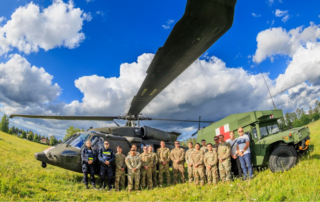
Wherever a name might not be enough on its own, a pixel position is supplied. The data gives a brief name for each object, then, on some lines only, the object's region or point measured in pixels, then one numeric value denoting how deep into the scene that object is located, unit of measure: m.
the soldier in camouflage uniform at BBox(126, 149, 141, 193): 6.93
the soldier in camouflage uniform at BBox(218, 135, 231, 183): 6.68
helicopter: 2.10
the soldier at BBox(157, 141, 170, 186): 7.92
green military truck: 6.34
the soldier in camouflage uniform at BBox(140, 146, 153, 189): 7.30
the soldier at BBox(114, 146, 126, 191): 7.08
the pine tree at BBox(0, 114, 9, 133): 74.62
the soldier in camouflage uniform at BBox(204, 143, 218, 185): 6.81
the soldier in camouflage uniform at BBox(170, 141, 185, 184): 7.58
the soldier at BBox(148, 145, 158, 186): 7.60
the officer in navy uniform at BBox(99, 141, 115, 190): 7.08
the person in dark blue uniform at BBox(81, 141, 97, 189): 6.91
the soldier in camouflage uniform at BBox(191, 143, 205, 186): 7.01
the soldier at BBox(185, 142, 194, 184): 7.25
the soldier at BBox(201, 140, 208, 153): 7.90
